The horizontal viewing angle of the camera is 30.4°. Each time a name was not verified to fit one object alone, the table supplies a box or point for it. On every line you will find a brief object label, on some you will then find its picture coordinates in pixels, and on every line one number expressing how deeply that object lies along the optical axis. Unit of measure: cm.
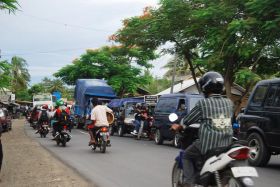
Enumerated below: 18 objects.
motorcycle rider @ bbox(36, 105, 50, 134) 2439
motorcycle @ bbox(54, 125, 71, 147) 1855
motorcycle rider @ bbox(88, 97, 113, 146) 1555
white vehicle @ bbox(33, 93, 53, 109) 5396
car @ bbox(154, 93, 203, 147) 1844
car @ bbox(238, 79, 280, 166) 1129
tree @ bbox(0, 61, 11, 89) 1727
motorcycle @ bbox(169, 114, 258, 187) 532
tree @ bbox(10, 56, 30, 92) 7262
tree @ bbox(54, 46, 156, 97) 4619
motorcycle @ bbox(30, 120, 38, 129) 3442
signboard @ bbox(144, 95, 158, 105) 2661
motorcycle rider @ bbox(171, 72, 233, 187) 591
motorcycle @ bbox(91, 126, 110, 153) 1541
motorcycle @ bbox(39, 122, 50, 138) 2442
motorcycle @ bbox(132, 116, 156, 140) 2374
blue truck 3375
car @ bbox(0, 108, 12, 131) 2877
